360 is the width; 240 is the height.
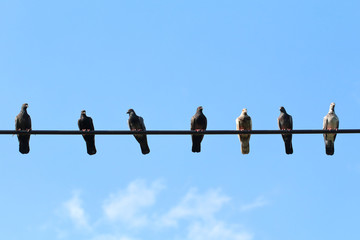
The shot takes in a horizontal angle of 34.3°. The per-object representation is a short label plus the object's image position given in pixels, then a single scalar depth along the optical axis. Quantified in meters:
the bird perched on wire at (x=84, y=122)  13.59
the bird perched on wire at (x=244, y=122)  13.55
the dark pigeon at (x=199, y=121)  13.40
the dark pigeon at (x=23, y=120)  13.35
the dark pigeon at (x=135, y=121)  14.20
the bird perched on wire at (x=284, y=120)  13.64
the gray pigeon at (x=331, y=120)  13.96
